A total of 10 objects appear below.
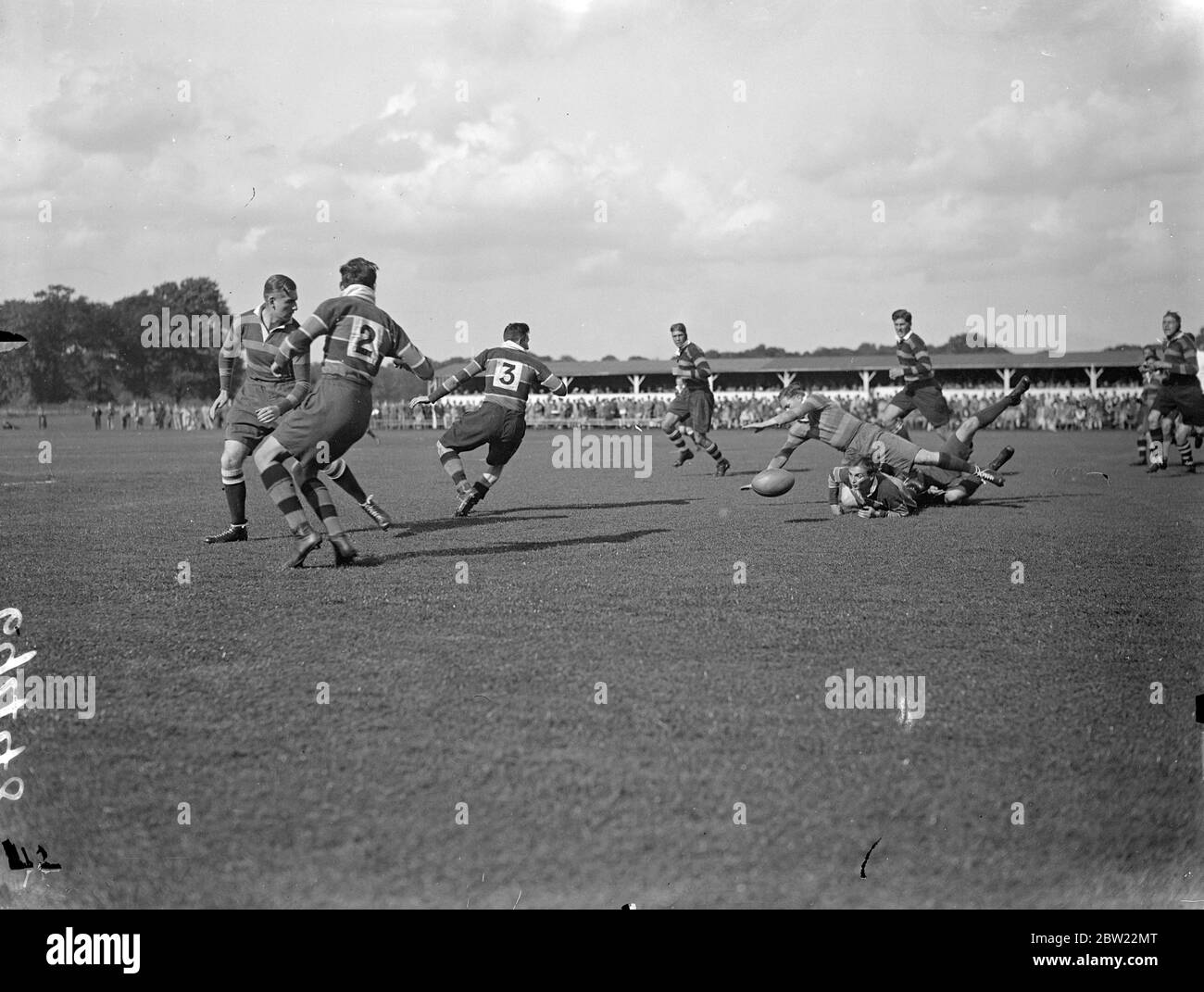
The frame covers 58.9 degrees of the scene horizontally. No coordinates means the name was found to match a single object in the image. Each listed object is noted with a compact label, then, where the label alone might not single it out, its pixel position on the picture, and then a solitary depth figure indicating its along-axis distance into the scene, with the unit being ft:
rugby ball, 43.11
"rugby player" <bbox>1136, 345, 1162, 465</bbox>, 58.85
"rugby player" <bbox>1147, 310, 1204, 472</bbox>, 57.88
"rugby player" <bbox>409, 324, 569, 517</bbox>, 40.63
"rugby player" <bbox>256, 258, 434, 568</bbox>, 26.68
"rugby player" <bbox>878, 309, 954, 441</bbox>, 51.03
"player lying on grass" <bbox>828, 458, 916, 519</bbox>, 40.34
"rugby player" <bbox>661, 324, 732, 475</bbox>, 65.31
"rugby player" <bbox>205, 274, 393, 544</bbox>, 31.91
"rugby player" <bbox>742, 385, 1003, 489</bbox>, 38.32
